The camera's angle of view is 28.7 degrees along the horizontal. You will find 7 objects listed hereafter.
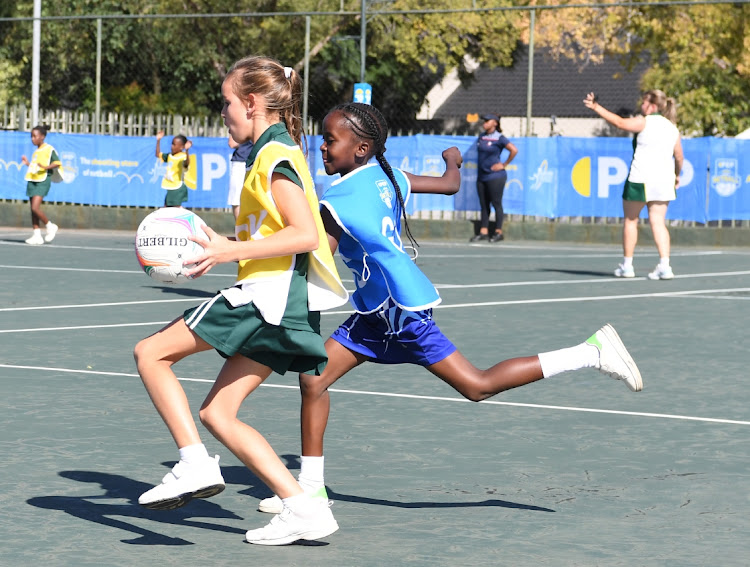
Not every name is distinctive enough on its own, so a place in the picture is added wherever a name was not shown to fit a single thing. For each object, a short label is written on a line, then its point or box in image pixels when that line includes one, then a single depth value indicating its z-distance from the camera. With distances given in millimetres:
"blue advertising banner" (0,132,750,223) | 21703
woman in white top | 15305
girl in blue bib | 5418
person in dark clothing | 22000
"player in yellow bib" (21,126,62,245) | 20438
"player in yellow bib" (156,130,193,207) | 19844
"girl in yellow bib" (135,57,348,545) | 4824
